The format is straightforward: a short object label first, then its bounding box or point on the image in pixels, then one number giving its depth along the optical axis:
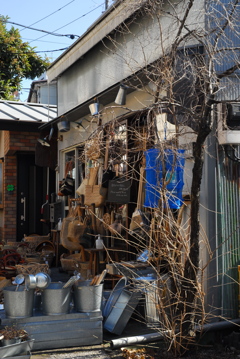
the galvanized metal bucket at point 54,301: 5.30
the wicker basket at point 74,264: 8.39
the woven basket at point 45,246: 10.86
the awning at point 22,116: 11.43
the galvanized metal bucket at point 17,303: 5.16
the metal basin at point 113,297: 5.78
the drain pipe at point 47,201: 12.39
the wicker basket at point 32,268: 7.26
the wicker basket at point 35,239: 10.95
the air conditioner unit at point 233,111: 5.79
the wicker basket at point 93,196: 7.78
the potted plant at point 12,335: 4.72
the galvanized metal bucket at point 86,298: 5.45
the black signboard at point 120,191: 7.27
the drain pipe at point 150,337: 5.18
